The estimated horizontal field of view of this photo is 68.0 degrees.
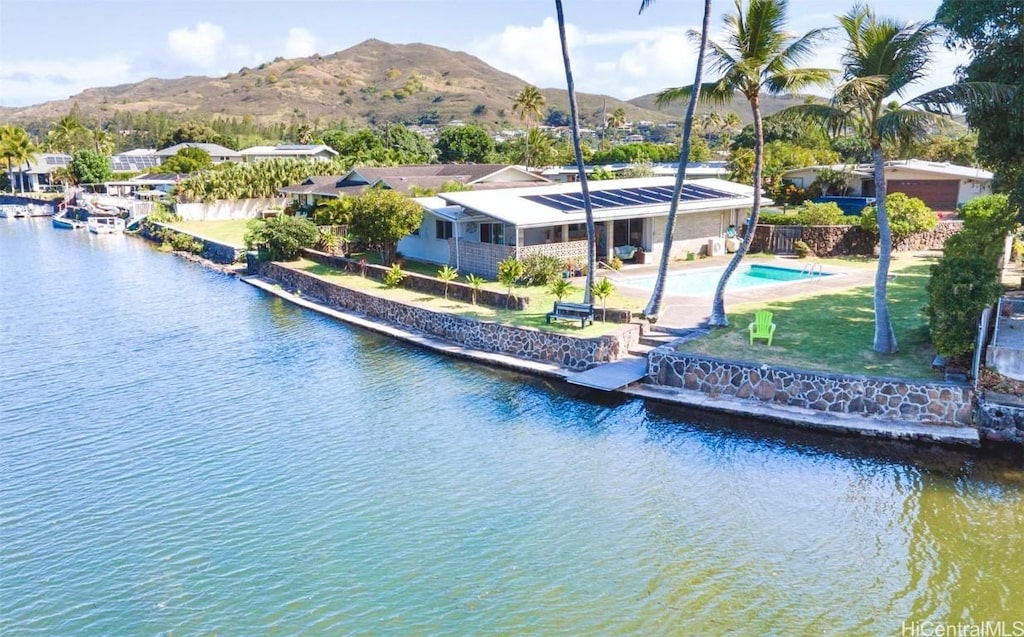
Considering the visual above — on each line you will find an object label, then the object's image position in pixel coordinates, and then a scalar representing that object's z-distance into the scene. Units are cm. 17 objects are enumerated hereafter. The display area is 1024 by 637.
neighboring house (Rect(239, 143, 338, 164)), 9435
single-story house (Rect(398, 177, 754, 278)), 3042
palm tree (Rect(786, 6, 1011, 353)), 1700
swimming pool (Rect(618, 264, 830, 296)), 2856
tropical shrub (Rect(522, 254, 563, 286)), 2873
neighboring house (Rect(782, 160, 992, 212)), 4084
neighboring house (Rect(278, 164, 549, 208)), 4484
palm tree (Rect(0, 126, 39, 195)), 9214
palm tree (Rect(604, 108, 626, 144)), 11509
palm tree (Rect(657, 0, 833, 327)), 1978
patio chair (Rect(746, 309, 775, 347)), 2039
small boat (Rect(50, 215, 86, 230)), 7009
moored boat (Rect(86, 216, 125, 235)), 6444
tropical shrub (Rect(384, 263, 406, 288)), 3081
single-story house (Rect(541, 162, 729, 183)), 5541
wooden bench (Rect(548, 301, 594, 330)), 2280
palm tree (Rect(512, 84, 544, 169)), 7838
